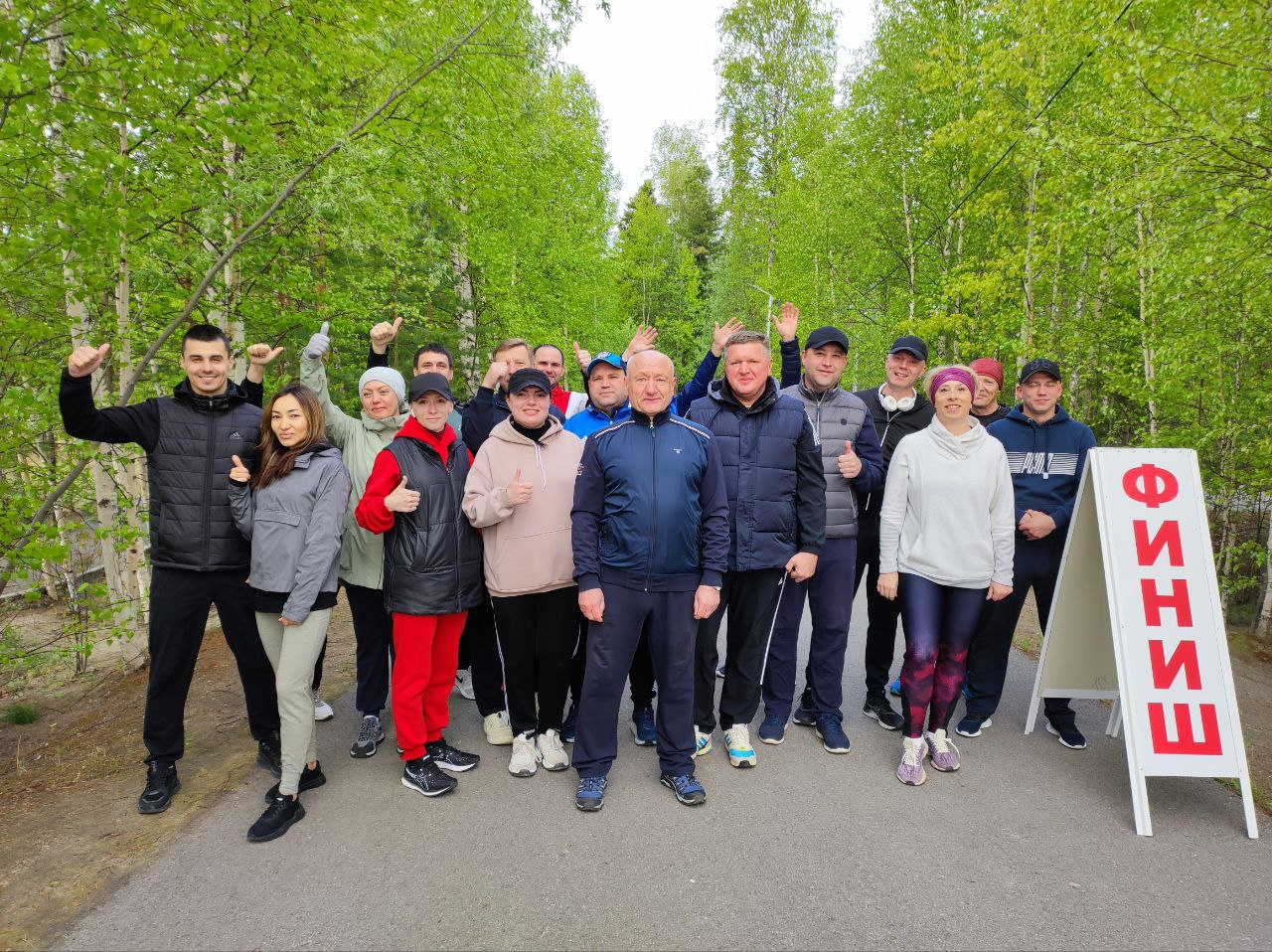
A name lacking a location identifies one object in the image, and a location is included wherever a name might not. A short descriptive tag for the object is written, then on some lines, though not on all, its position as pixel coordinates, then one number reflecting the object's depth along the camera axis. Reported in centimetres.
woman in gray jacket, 337
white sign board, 346
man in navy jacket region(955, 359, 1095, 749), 440
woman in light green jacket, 414
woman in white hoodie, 390
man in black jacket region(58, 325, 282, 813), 347
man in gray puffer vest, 426
